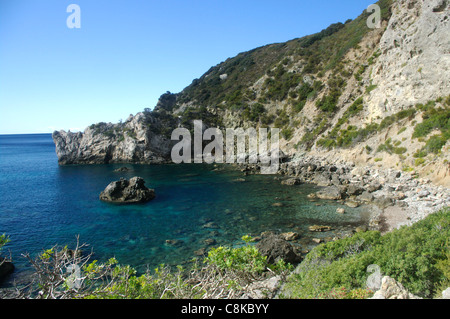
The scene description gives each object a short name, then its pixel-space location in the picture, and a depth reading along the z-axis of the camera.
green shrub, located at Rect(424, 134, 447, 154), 25.41
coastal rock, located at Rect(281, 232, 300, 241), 18.84
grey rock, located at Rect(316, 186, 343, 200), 26.92
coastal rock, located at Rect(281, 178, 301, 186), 33.74
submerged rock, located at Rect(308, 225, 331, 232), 20.00
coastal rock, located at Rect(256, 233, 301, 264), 15.01
